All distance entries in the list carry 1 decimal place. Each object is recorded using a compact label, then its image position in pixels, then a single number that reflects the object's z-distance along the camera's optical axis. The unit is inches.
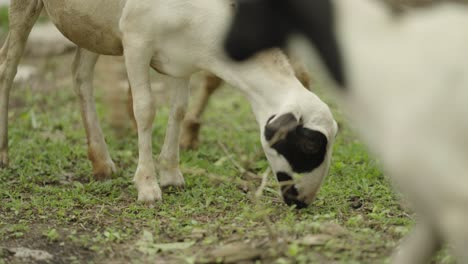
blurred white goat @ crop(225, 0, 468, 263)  291.7
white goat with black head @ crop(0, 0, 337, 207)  460.1
